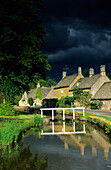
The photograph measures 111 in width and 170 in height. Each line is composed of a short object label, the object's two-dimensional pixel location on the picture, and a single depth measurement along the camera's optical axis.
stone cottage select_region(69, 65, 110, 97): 52.66
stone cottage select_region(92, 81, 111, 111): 45.18
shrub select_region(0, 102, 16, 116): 27.95
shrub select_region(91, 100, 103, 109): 47.00
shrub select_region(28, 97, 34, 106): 80.55
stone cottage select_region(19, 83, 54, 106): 79.00
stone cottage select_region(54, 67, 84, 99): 61.00
